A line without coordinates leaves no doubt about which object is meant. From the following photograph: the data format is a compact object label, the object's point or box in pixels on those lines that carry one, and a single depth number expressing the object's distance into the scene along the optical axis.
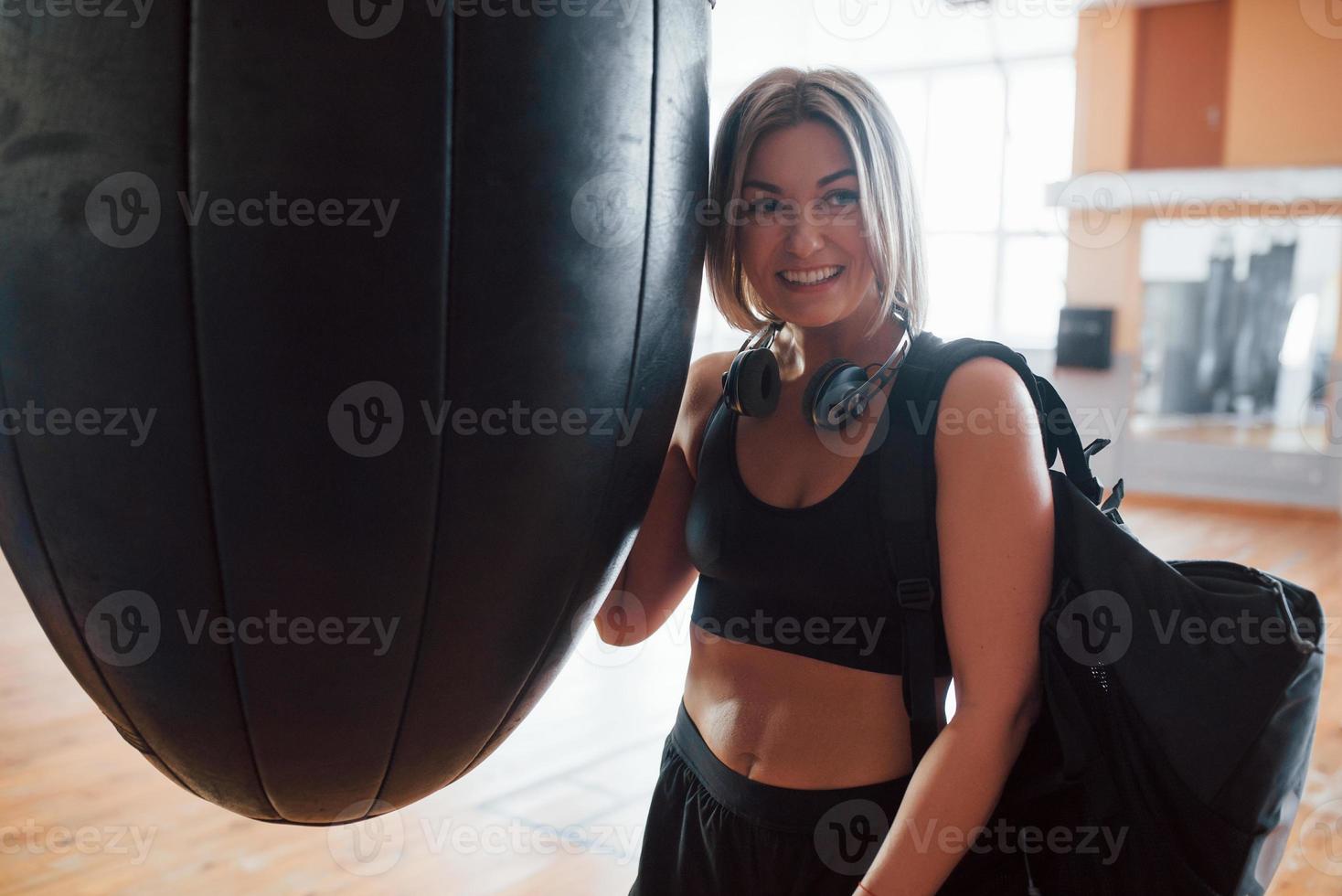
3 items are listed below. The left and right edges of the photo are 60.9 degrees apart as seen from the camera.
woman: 0.86
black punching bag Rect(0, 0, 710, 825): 0.54
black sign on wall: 8.11
